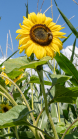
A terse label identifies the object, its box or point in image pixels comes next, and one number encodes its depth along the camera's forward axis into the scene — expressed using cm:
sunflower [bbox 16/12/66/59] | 58
